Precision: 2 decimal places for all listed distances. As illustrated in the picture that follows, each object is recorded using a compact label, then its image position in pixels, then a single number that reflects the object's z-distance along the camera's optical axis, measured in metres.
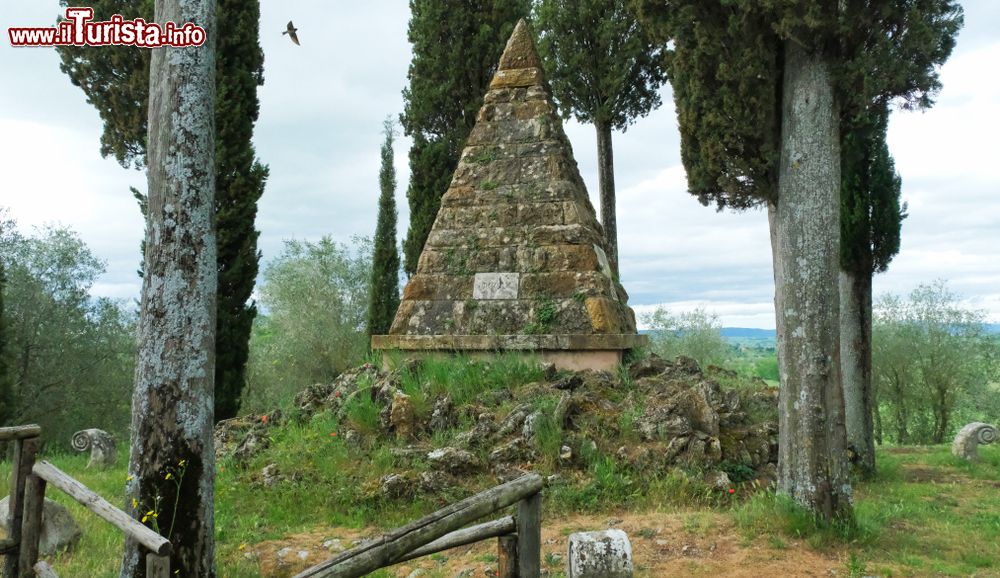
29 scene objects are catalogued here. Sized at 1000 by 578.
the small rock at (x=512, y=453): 6.98
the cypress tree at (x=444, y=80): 14.68
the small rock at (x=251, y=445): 8.05
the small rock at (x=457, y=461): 6.89
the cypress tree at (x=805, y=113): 5.86
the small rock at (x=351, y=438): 7.61
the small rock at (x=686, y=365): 9.10
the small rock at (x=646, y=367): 8.58
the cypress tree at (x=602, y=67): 15.03
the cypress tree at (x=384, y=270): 15.95
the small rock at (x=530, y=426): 7.12
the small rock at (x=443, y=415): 7.63
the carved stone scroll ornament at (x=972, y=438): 11.05
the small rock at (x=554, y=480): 6.71
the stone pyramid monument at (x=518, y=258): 8.47
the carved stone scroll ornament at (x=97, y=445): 10.77
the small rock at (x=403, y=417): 7.61
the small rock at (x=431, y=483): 6.70
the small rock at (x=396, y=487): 6.72
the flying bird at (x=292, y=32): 5.94
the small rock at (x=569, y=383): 7.91
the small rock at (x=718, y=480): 6.72
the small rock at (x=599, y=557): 4.11
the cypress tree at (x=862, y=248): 9.63
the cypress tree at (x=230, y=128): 12.65
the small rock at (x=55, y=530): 6.05
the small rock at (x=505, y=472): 6.79
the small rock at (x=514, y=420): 7.29
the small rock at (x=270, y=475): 7.29
